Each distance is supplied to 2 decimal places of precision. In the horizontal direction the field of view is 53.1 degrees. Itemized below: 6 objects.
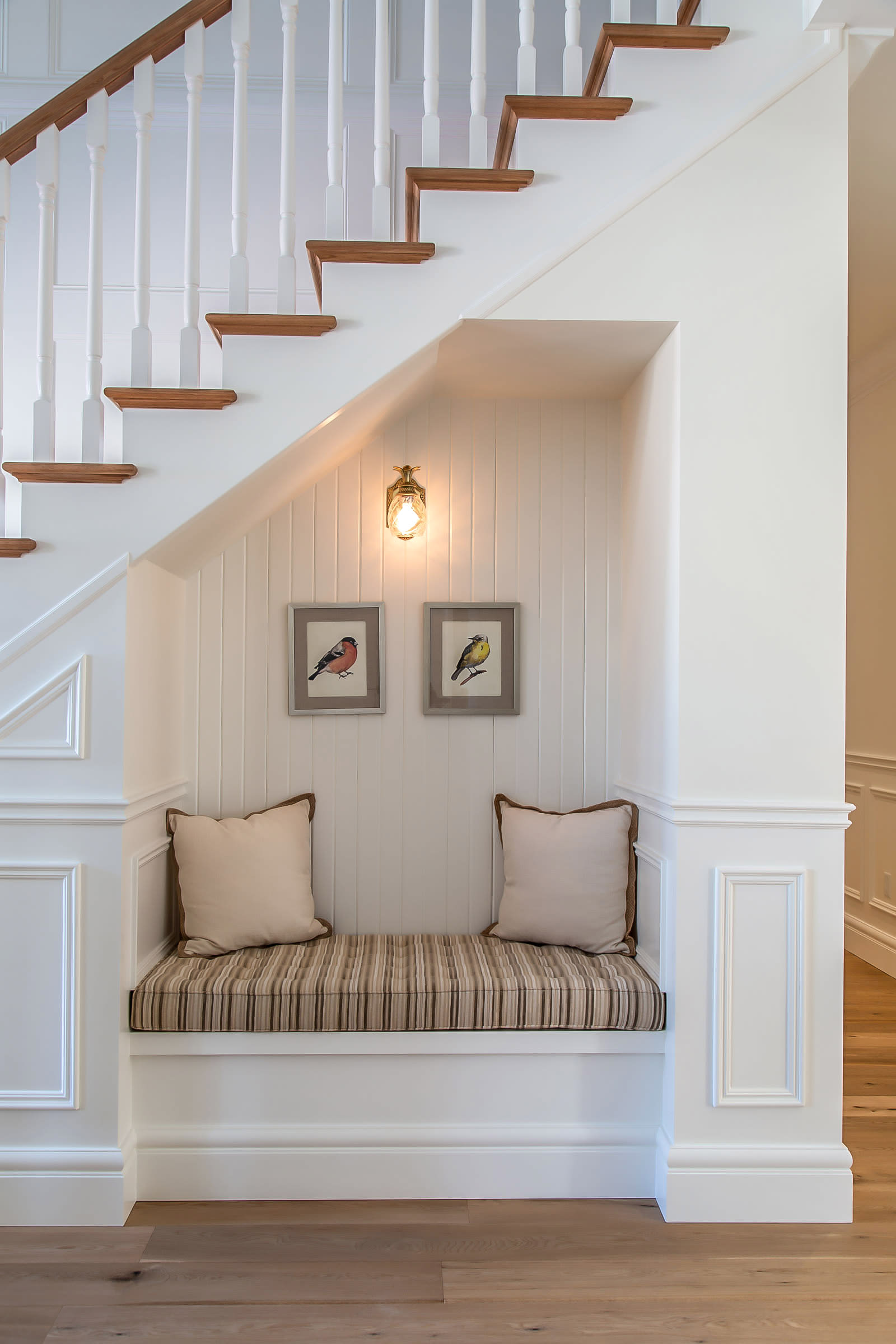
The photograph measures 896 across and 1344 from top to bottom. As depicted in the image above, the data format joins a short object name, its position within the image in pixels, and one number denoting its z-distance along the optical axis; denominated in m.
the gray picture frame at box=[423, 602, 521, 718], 3.03
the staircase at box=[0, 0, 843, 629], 2.26
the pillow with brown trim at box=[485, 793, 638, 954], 2.66
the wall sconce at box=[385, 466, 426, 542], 2.91
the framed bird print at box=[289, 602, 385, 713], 3.00
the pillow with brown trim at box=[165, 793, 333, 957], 2.64
